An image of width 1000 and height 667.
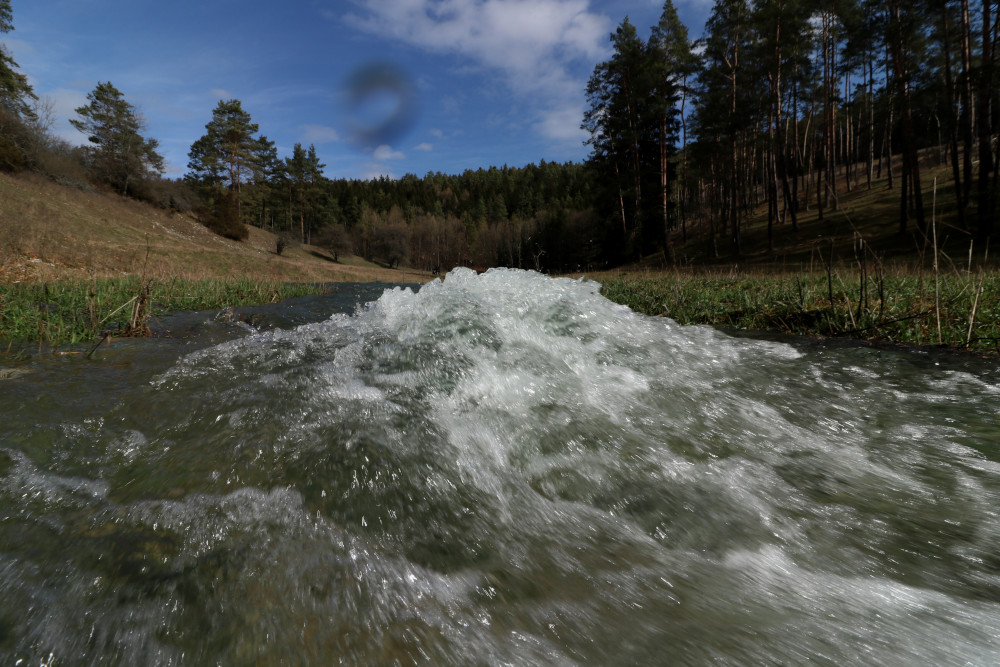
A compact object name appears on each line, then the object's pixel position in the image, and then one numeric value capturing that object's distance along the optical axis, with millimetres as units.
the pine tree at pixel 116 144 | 37812
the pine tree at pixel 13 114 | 26391
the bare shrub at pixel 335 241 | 58750
